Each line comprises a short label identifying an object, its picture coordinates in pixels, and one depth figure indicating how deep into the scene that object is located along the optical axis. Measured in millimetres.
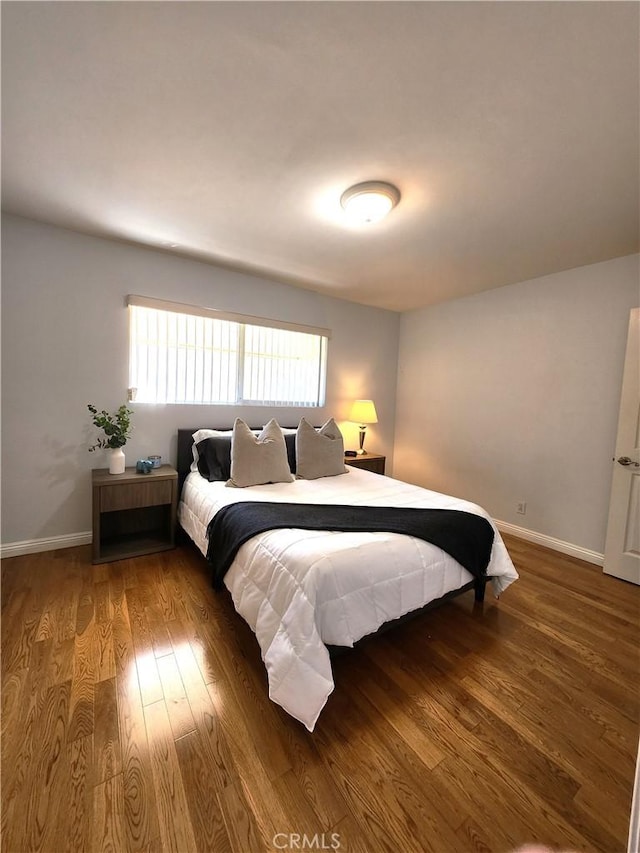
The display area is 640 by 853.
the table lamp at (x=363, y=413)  3910
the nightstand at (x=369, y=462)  3725
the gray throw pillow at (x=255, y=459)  2498
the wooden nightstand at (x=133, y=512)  2445
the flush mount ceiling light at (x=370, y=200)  1845
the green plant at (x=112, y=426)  2574
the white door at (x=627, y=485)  2523
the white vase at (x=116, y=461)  2584
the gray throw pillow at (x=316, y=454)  2826
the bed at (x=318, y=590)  1295
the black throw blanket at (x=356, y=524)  1762
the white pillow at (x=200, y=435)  2889
